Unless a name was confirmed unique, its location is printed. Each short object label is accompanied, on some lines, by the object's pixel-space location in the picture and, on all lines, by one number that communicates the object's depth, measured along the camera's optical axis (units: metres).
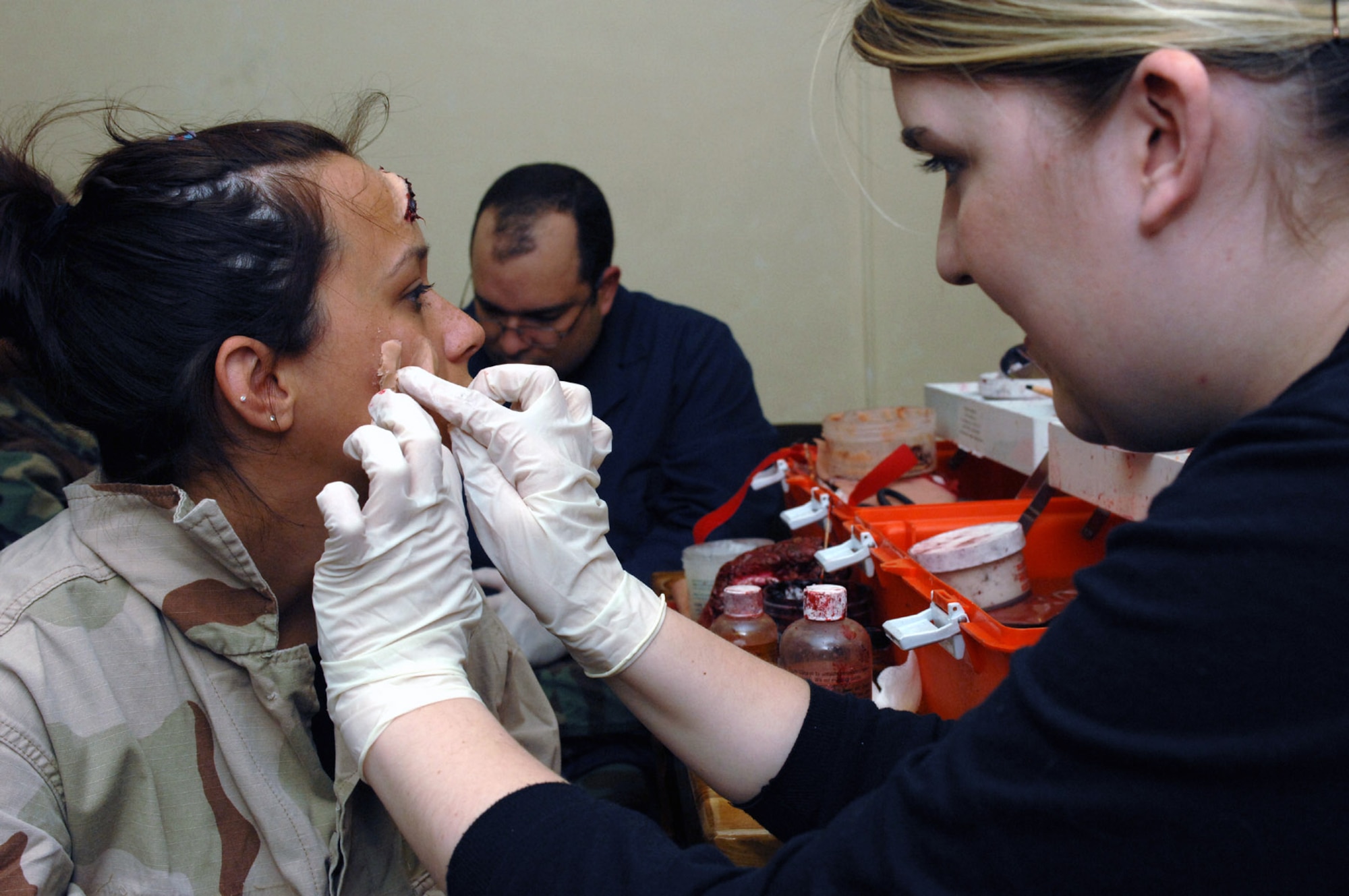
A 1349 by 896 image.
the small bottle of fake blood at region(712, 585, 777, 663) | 1.38
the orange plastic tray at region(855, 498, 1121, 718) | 1.13
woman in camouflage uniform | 1.08
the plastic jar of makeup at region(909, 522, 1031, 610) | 1.35
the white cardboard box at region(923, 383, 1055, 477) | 1.71
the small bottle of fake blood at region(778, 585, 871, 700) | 1.37
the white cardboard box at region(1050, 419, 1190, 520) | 1.27
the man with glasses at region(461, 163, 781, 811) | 2.64
